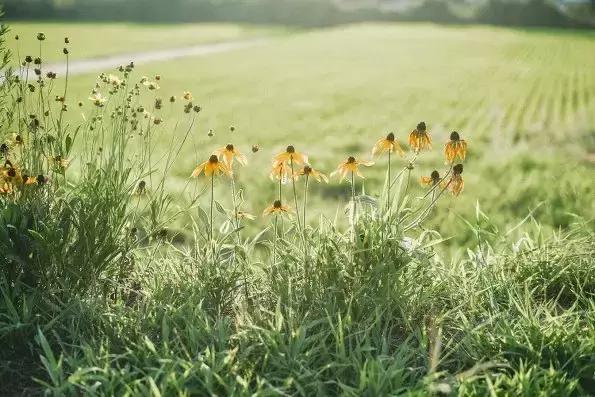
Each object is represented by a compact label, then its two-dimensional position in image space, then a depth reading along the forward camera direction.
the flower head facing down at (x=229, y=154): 2.67
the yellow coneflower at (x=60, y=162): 2.81
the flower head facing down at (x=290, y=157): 2.67
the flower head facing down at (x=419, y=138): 2.68
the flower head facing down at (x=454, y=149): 2.64
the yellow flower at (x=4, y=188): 2.83
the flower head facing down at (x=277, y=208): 2.79
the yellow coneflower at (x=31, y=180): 2.77
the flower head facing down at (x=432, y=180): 2.76
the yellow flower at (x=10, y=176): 2.73
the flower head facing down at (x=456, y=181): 2.65
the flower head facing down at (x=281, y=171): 2.76
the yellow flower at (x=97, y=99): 2.73
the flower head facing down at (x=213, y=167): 2.63
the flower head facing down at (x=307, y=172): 2.66
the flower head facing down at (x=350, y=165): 2.72
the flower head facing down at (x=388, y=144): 2.64
